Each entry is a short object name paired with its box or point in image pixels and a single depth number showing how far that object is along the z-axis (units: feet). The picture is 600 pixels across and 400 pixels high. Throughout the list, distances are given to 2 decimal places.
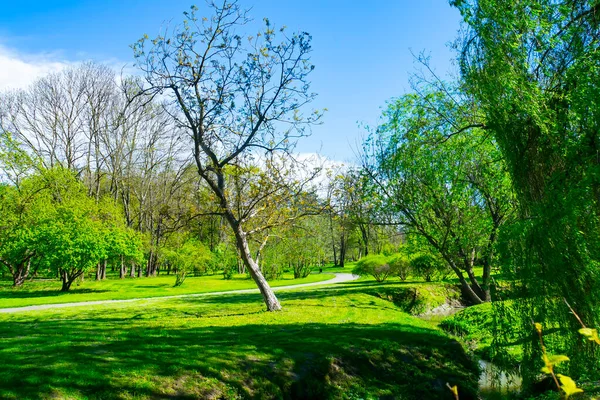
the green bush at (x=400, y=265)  84.84
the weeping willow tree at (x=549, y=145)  20.68
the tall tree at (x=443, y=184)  52.22
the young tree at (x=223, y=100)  43.68
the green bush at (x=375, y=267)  88.35
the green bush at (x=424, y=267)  77.03
